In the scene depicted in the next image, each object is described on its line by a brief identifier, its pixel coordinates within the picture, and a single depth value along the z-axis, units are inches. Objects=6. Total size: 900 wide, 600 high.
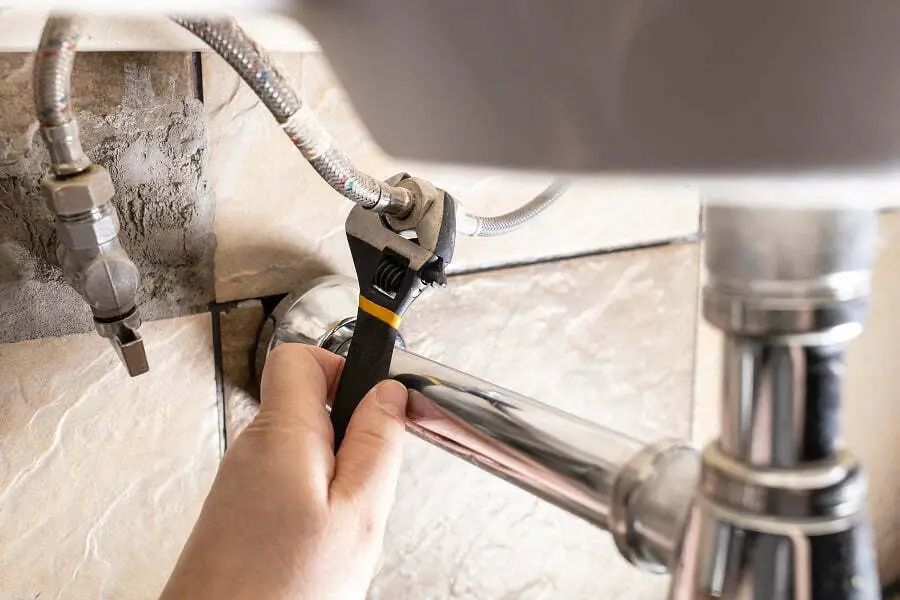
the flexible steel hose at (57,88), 11.1
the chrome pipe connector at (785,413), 7.4
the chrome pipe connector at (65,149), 11.7
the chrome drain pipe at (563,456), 9.8
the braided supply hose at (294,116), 11.9
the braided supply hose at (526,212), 17.4
